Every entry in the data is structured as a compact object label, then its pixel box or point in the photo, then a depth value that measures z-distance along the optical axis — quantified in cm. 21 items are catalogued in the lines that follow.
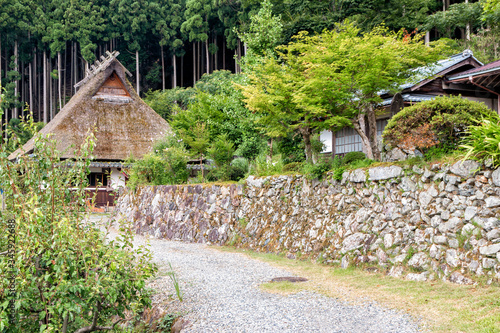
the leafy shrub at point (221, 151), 1571
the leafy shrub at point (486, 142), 602
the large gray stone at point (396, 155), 1134
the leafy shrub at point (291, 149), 1446
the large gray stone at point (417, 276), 663
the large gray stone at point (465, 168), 640
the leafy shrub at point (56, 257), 447
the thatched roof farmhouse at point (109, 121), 2330
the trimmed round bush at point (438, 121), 718
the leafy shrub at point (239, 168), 1428
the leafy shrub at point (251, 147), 1667
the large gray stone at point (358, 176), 855
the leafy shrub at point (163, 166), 1655
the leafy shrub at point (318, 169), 978
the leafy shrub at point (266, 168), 1222
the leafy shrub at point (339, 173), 917
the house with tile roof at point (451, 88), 1287
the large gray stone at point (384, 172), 781
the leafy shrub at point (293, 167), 1175
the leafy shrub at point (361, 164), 881
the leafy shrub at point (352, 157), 1027
